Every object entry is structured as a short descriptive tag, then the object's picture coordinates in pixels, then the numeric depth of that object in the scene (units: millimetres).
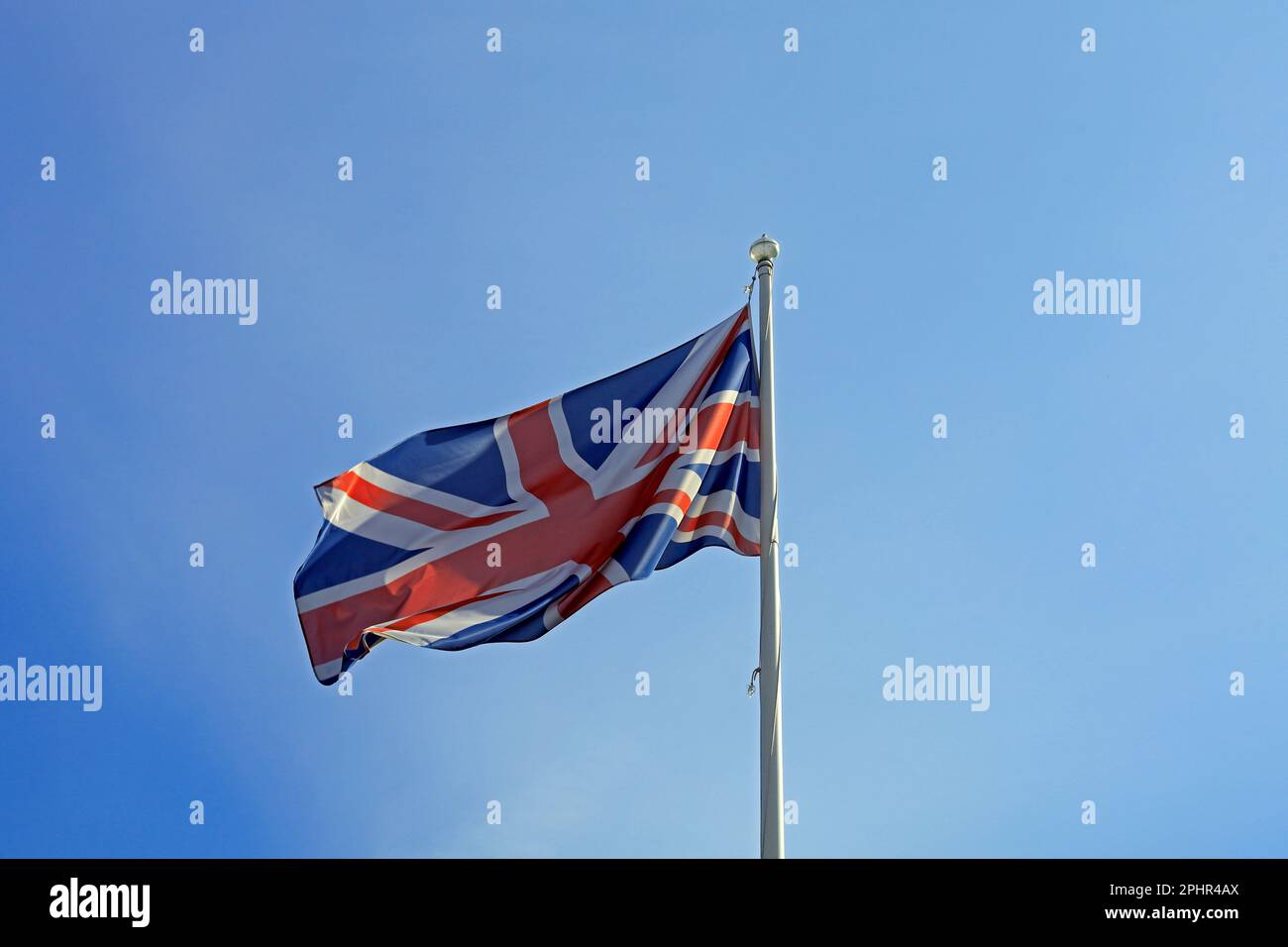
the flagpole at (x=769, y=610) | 12242
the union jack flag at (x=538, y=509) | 14477
